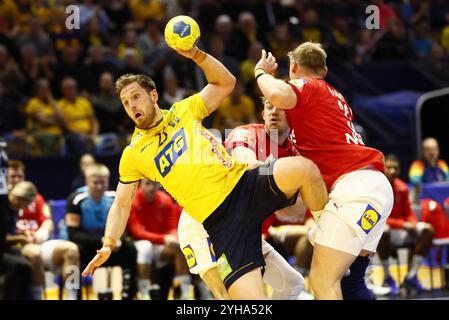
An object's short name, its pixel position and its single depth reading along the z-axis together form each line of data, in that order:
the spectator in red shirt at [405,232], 11.70
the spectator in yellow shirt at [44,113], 13.08
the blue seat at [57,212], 11.42
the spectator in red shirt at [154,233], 10.79
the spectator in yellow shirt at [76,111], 13.37
